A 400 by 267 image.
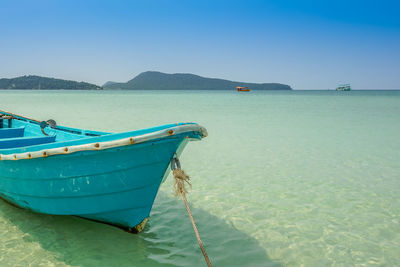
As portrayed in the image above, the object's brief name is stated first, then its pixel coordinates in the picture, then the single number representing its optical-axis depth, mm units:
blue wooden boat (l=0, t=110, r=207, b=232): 3037
